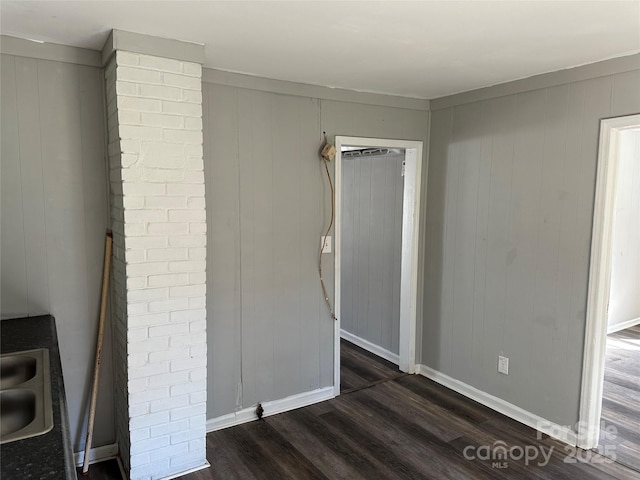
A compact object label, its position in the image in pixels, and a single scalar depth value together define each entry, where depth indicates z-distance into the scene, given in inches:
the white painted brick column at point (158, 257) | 85.4
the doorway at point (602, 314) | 99.7
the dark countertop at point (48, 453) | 41.1
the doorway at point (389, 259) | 135.3
